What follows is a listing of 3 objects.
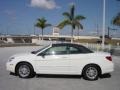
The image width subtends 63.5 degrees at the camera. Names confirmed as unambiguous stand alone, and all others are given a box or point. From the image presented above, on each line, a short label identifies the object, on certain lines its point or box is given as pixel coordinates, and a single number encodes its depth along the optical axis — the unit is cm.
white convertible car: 382
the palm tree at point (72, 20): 1907
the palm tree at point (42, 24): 2715
